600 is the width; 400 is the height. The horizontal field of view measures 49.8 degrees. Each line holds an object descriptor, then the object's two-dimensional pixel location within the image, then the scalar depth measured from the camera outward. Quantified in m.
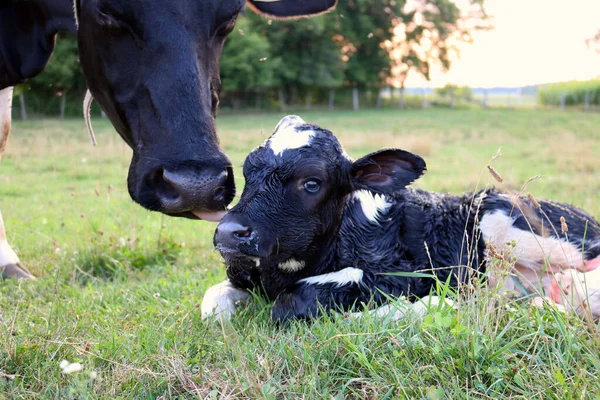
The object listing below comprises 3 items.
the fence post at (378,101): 52.44
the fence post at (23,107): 22.13
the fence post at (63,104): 23.13
